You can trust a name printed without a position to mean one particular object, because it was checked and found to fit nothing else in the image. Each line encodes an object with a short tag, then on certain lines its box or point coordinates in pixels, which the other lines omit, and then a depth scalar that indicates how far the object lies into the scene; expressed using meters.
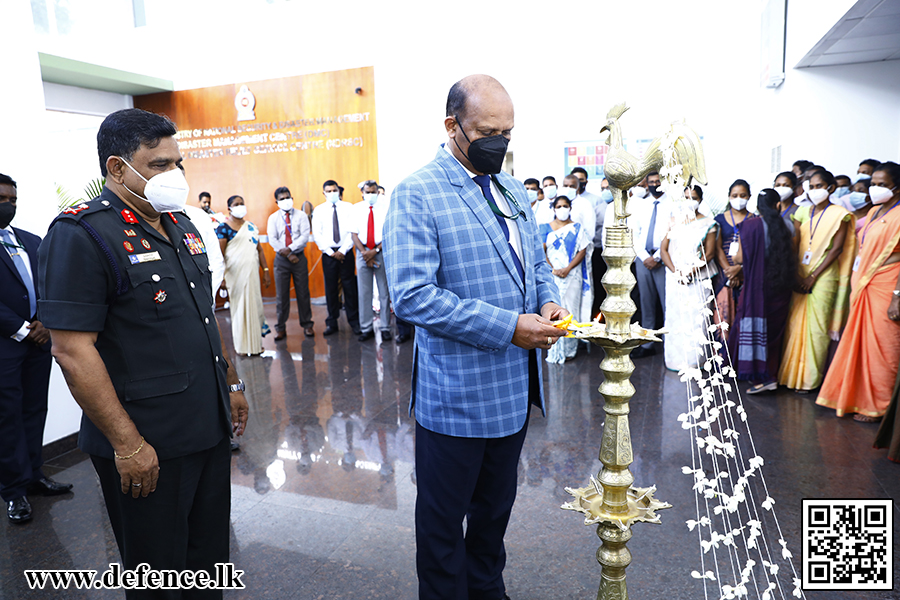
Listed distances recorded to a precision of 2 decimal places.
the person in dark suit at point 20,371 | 2.64
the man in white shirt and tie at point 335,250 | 6.64
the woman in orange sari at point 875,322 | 3.50
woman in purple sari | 4.09
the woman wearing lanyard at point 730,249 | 4.48
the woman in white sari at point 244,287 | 5.52
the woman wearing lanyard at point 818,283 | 3.96
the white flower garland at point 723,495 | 1.09
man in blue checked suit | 1.49
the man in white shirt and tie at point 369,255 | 6.28
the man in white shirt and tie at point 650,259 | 5.22
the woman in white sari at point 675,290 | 4.58
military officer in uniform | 1.36
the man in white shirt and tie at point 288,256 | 6.38
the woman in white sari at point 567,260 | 5.19
